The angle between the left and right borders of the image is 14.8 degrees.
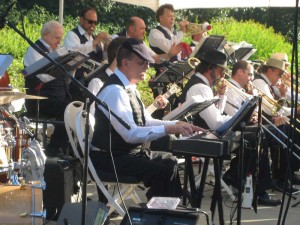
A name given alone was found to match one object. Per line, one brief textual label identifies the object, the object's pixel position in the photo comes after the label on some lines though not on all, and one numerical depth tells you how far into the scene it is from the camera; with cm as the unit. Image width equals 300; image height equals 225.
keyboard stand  872
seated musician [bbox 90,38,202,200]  883
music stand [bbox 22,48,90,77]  1030
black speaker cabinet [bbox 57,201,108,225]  789
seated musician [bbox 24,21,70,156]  1229
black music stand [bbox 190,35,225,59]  1235
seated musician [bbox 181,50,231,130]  1079
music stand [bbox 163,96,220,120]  908
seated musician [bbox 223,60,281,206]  1117
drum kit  873
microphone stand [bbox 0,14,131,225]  644
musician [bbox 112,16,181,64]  1373
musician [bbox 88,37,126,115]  1076
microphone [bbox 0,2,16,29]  639
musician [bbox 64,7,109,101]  1296
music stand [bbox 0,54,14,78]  846
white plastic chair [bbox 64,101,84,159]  951
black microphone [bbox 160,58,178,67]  1273
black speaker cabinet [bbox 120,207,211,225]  730
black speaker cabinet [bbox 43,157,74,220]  933
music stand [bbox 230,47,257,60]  1481
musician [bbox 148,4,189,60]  1458
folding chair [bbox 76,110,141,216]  894
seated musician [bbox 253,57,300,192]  1260
